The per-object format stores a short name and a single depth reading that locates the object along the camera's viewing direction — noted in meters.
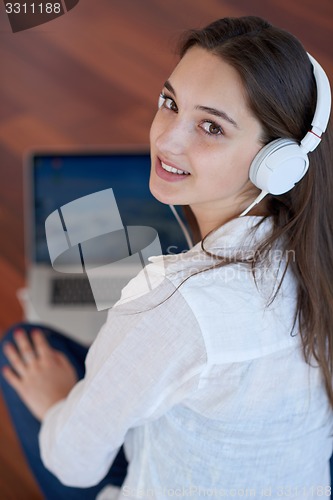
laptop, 2.09
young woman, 1.44
